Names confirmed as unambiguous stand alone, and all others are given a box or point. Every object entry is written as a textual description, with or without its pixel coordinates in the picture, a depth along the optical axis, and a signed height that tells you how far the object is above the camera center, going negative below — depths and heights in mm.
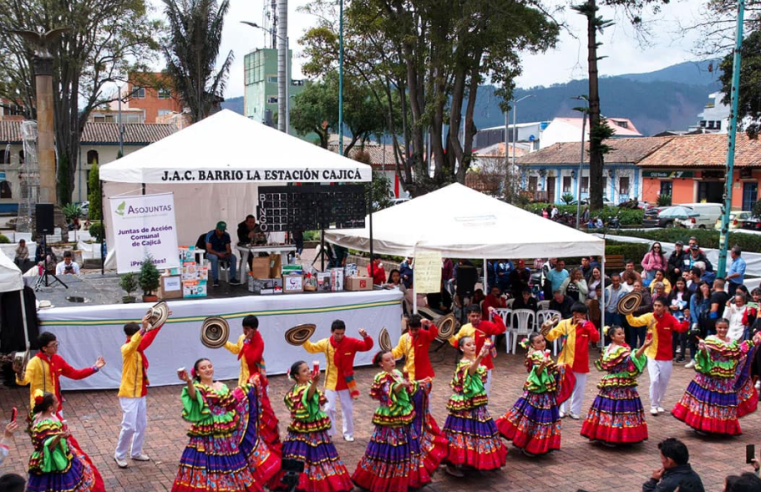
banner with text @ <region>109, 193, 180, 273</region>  11617 -550
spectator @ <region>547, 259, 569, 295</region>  14680 -1499
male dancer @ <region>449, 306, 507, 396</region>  9336 -1620
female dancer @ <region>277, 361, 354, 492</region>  7172 -2213
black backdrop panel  13000 -234
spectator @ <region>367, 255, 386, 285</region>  14258 -1438
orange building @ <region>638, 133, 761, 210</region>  44969 +1368
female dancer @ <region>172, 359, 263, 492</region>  6555 -2073
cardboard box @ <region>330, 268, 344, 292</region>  12852 -1390
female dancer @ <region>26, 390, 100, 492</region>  6234 -2063
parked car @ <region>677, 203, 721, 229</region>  39791 -1041
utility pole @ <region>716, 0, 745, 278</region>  15008 +944
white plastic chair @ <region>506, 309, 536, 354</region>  13789 -2269
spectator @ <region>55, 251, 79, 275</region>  16700 -1577
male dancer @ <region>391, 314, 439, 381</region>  8859 -1724
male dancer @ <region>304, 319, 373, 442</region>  8570 -1924
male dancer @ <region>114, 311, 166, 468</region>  8133 -2009
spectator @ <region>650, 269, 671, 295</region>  13984 -1568
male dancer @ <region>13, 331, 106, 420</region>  7562 -1675
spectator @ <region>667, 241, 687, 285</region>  16016 -1358
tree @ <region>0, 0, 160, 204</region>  35750 +6707
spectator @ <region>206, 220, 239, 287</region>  13891 -1018
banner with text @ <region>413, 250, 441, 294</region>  12461 -1237
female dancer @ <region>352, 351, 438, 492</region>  7301 -2257
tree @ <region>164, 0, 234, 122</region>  40438 +7295
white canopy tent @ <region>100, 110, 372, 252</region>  12352 +521
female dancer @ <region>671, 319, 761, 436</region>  9227 -2248
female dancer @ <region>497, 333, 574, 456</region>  8438 -2270
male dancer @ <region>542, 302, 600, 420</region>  9641 -1752
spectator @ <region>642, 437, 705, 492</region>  5527 -1937
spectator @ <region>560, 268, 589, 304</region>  14352 -1704
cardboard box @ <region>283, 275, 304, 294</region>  12430 -1405
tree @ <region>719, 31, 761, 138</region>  22031 +3369
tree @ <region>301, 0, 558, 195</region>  20906 +3903
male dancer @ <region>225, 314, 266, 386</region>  8578 -1663
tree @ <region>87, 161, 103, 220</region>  42125 -101
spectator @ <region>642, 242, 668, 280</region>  15836 -1358
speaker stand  13327 -1499
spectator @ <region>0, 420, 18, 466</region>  5781 -1785
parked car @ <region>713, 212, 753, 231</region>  35062 -1132
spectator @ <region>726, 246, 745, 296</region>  14625 -1436
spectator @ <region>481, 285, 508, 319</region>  13688 -1834
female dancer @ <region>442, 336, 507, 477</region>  7742 -2258
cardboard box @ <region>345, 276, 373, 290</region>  12930 -1446
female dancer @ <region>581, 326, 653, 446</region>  8812 -2256
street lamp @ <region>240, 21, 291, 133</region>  22875 +2696
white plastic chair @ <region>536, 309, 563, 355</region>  13628 -2111
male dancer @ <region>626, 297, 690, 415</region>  10219 -1930
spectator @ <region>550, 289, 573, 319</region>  13672 -1898
